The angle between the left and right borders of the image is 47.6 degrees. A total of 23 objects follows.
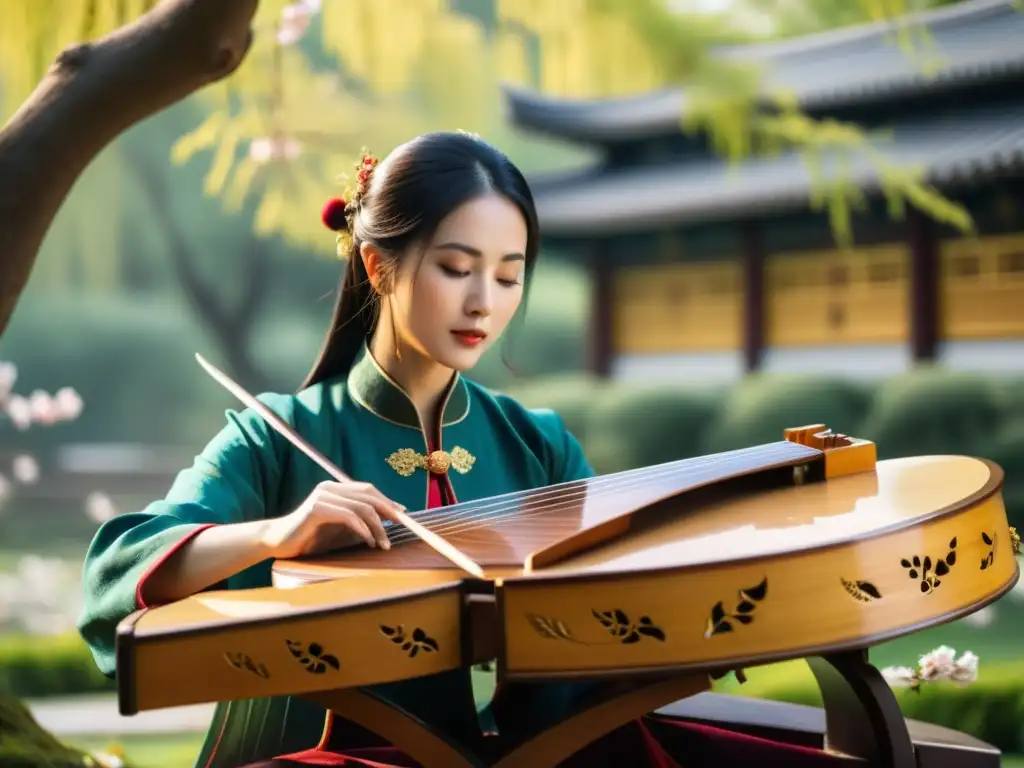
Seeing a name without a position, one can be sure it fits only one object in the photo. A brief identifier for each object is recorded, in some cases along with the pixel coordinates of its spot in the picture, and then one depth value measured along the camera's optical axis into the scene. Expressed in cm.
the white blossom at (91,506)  1424
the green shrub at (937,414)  705
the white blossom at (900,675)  209
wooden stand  121
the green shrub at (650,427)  856
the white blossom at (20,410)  479
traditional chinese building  769
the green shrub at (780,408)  777
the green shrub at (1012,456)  686
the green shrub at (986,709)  426
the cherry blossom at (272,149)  678
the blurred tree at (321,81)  209
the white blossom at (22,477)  1477
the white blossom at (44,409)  477
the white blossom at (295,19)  483
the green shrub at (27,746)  257
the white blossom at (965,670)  211
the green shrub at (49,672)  635
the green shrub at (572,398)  921
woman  132
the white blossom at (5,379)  484
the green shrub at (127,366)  1723
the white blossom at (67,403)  459
